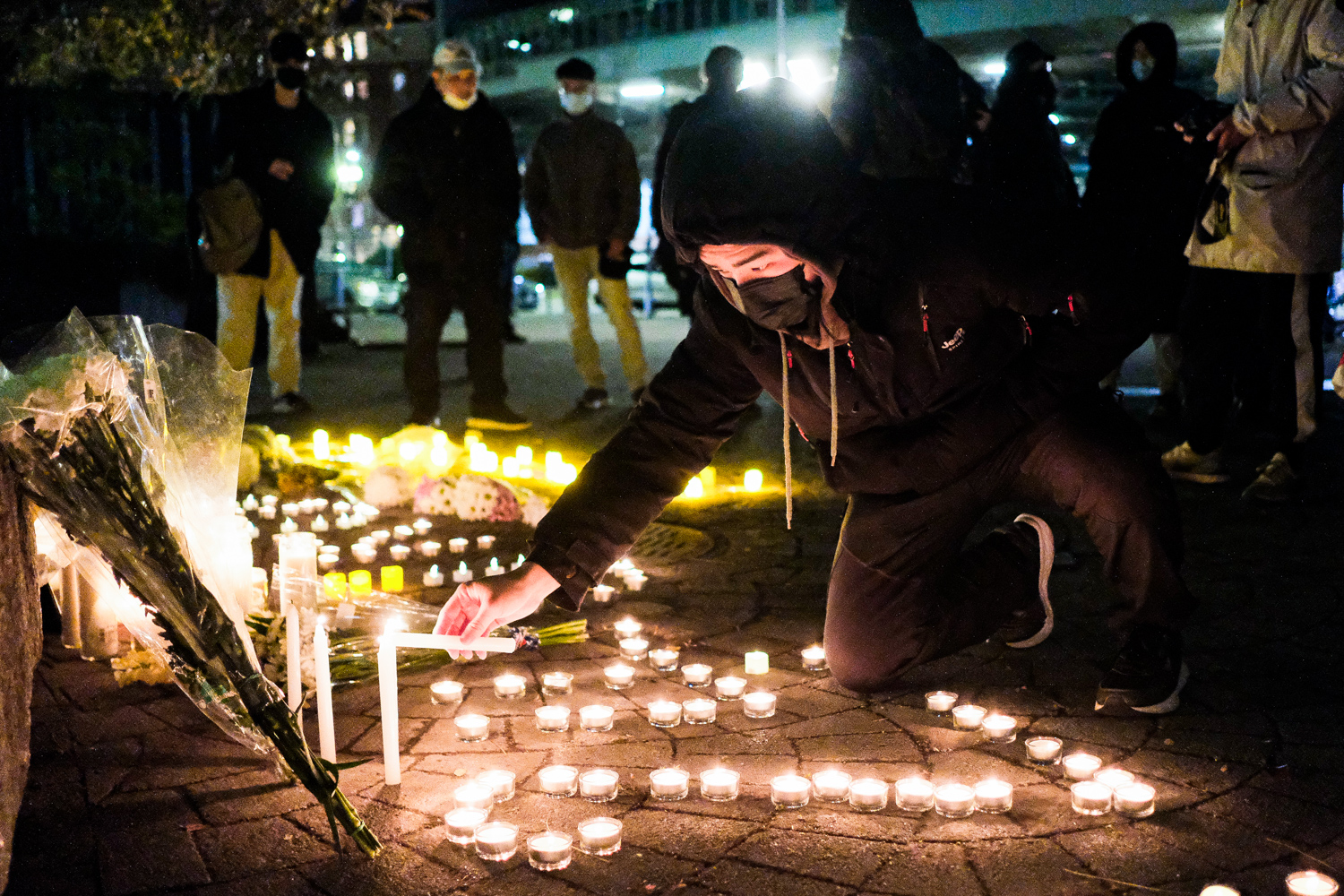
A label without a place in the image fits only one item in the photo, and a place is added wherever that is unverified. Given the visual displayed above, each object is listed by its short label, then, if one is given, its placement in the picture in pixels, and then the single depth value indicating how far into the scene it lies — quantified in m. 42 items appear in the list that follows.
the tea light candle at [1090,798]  2.85
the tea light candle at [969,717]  3.39
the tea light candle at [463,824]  2.76
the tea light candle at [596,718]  3.41
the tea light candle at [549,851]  2.62
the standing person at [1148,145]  6.82
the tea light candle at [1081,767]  3.05
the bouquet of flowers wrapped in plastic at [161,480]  2.59
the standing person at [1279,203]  5.30
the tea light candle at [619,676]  3.73
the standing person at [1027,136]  7.18
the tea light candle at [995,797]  2.88
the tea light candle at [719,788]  2.97
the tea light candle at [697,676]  3.78
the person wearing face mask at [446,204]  8.24
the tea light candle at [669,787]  2.98
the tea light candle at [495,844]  2.66
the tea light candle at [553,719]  3.39
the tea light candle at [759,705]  3.51
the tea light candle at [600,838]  2.69
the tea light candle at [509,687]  3.66
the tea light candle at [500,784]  2.97
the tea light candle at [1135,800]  2.82
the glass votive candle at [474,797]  2.86
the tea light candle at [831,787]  2.95
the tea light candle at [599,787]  2.98
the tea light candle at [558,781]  3.01
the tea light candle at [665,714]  3.46
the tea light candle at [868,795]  2.91
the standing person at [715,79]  7.55
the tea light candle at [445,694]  3.62
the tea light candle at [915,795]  2.89
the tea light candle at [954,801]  2.85
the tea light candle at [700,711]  3.47
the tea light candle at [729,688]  3.67
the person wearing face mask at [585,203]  8.74
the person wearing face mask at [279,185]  8.66
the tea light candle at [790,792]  2.94
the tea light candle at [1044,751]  3.15
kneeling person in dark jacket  2.77
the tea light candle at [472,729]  3.37
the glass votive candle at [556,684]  3.69
